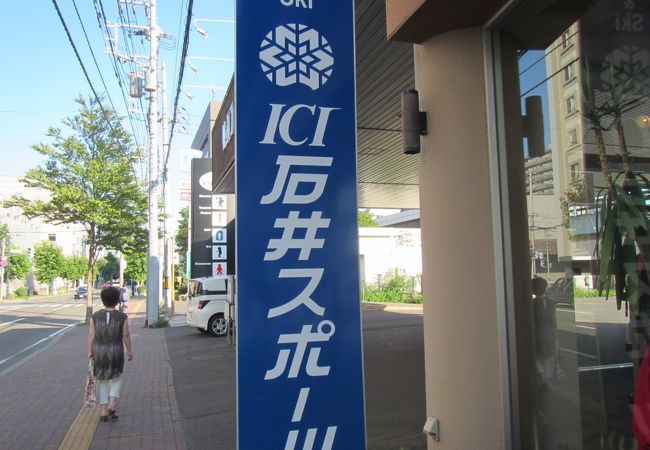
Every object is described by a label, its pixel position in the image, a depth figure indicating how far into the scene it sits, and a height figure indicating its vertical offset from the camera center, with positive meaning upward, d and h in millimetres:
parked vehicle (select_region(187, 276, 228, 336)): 15539 -1195
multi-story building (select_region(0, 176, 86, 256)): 65075 +5704
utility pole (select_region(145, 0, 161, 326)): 19031 +3247
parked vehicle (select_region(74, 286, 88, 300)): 49219 -2167
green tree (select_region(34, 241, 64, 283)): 59594 +1074
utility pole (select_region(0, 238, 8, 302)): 46997 +1129
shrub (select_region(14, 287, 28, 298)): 54906 -2252
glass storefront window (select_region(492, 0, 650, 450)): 2840 +234
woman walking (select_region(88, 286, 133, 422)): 6438 -1015
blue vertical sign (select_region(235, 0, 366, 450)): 2648 +165
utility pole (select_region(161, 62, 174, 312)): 22875 +5184
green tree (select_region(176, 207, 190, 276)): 46531 +2789
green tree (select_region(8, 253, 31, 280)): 57531 +676
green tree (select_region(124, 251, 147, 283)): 58688 +55
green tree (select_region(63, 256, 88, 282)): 67812 +371
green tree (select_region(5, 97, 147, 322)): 19188 +3262
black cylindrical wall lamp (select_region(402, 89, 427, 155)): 3674 +1017
